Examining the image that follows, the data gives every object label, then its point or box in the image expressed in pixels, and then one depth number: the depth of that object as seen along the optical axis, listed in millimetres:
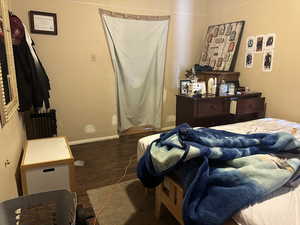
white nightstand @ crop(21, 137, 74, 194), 1732
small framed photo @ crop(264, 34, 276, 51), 2826
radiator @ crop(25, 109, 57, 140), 2570
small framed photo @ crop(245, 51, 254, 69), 3153
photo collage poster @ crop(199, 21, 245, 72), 3318
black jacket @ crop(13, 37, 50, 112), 2201
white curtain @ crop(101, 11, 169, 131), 3298
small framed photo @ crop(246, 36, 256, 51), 3094
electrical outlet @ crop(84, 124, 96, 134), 3370
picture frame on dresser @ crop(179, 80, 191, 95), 3002
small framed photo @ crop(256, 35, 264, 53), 2971
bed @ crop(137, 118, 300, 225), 973
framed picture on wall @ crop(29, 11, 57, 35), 2748
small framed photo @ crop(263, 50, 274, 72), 2870
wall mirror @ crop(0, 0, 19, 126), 1428
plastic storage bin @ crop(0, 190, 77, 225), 1052
